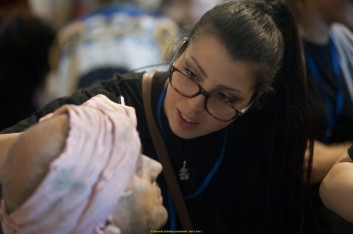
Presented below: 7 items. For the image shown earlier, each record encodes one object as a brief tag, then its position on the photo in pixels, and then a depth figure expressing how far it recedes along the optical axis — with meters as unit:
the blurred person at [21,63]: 2.57
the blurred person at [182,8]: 3.21
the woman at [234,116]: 1.30
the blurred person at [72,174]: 0.91
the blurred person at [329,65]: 1.79
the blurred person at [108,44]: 2.53
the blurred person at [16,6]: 2.80
